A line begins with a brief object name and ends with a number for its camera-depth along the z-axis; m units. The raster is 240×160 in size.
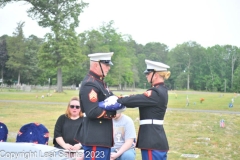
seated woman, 5.80
